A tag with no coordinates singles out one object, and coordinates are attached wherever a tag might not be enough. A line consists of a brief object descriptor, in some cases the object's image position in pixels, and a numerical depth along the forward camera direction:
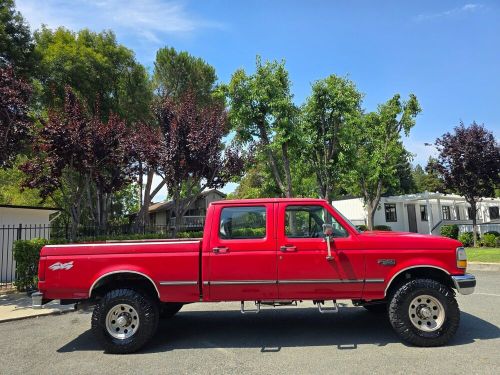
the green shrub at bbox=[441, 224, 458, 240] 25.73
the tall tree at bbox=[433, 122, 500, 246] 22.39
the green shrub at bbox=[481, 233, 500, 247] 21.86
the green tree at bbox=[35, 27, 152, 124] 17.36
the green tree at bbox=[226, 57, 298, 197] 20.44
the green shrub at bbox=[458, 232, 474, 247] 23.38
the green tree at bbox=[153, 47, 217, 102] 26.42
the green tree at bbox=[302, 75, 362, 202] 22.06
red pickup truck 5.96
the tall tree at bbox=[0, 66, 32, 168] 10.70
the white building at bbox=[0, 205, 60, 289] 14.15
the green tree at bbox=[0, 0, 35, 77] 13.76
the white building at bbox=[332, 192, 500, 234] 36.47
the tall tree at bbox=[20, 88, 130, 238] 12.01
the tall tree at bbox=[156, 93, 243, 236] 14.88
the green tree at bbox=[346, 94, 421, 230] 27.62
